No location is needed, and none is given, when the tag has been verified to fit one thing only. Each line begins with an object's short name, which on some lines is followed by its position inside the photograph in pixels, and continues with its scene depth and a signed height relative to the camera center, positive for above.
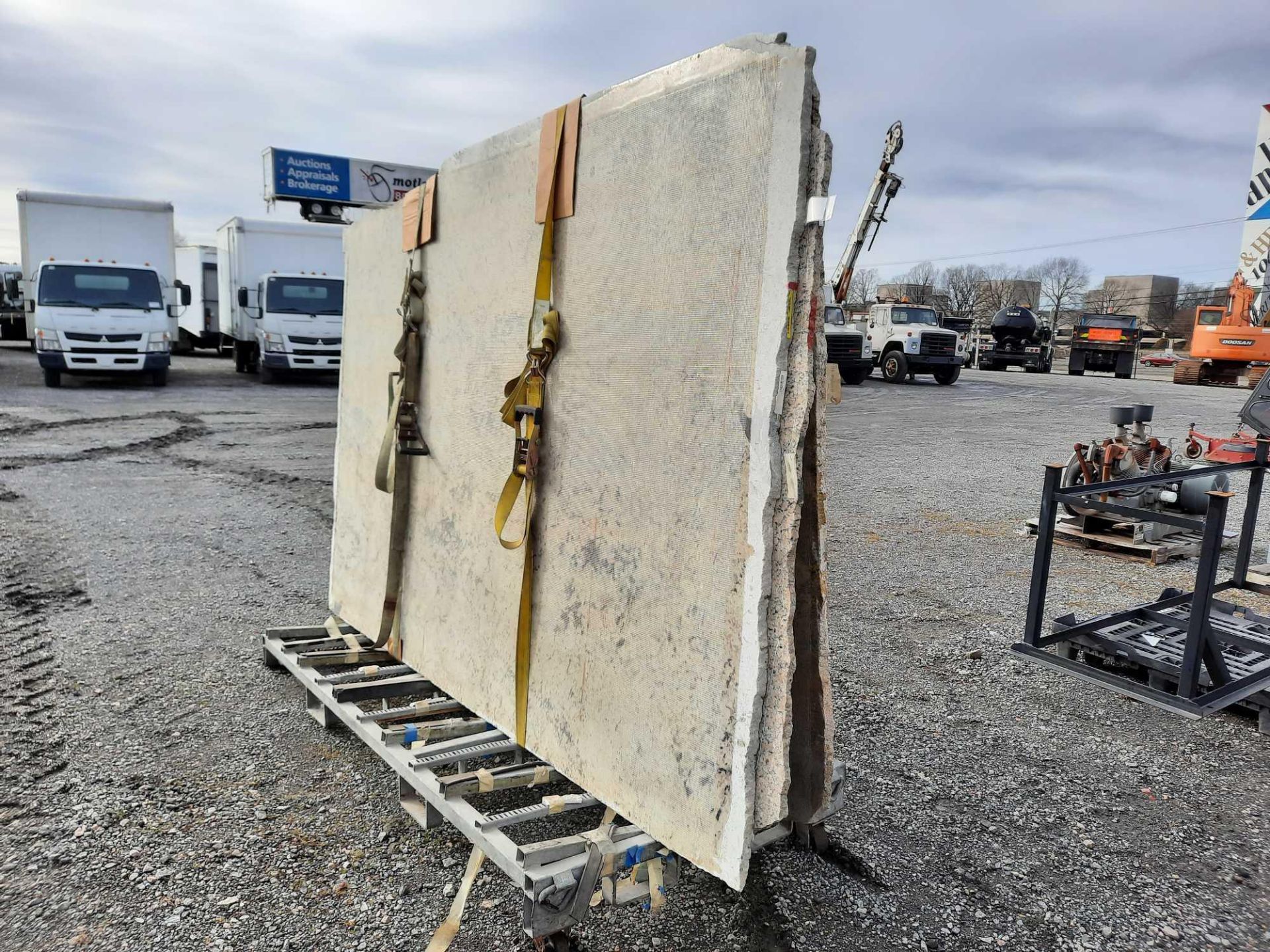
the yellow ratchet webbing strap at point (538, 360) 2.21 -0.05
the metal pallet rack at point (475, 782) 1.93 -1.22
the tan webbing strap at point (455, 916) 2.01 -1.38
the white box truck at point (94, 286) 13.97 +0.39
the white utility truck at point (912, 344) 21.98 +0.51
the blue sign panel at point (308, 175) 23.55 +4.04
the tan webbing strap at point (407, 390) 2.87 -0.20
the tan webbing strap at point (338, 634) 3.38 -1.22
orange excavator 15.52 +0.96
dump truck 27.88 +1.06
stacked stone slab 1.71 -0.21
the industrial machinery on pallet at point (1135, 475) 5.82 -0.67
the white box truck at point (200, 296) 21.86 +0.53
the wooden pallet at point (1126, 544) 5.82 -1.12
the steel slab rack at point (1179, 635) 3.09 -1.06
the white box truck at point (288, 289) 16.03 +0.63
